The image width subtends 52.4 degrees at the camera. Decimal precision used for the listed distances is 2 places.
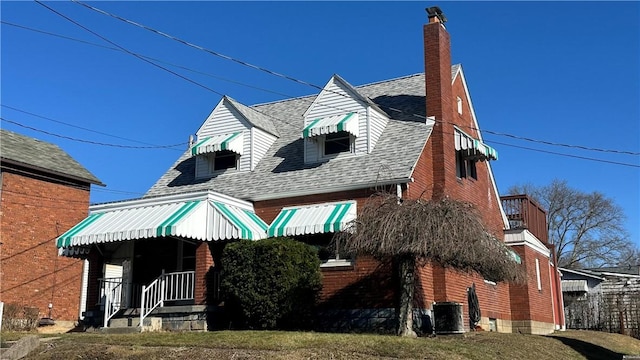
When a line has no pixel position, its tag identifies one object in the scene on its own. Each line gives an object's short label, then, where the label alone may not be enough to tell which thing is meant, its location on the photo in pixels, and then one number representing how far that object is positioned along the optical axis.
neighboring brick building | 26.28
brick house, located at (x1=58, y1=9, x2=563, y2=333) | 19.84
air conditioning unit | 18.42
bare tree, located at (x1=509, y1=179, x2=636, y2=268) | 61.16
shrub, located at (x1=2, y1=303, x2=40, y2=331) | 21.44
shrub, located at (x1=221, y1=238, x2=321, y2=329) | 18.14
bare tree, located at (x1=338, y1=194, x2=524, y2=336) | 15.60
